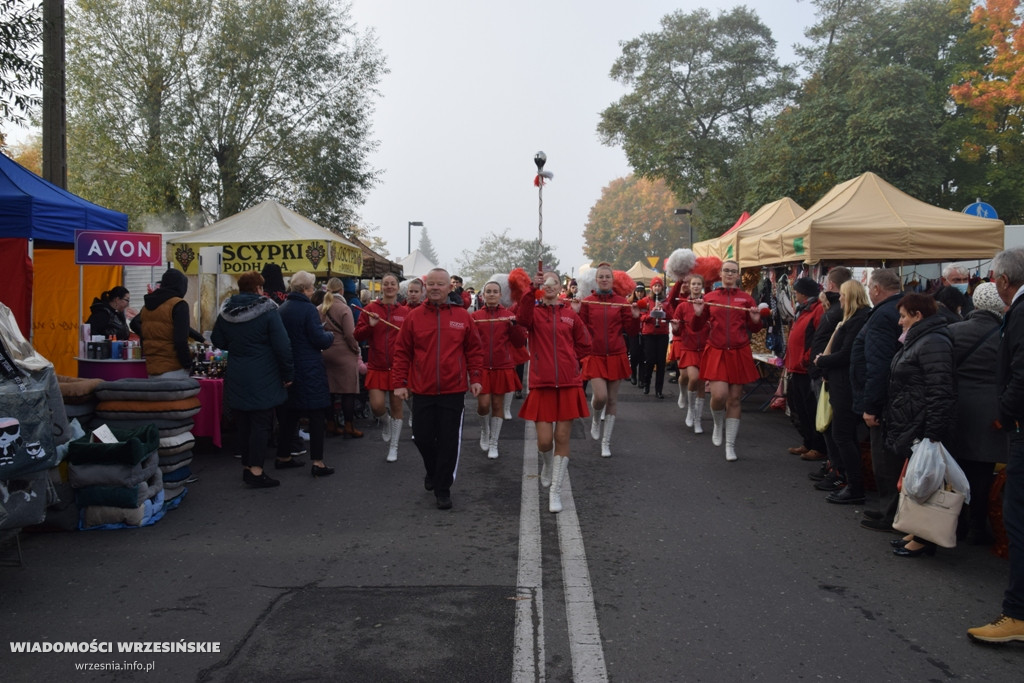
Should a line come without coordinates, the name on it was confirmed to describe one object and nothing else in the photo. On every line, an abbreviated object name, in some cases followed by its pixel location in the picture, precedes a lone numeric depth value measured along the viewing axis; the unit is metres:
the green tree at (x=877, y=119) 26.20
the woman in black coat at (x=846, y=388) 6.70
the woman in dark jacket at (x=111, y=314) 9.40
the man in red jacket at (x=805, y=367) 8.50
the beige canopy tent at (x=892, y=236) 9.46
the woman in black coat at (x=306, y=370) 7.84
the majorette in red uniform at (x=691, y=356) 9.94
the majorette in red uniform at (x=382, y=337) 8.88
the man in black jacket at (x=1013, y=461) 3.96
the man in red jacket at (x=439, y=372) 6.62
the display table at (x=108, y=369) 8.04
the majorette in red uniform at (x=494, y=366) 9.01
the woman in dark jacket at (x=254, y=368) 7.27
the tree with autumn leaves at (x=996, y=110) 26.16
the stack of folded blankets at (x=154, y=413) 6.60
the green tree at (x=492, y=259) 92.19
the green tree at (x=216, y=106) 23.06
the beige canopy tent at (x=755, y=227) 12.79
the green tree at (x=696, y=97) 40.44
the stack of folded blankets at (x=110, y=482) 5.83
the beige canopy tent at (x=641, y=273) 34.61
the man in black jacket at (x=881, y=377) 5.87
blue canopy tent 8.20
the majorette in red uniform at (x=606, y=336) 9.19
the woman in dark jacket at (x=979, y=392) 5.23
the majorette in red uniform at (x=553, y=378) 6.69
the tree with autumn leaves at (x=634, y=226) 88.19
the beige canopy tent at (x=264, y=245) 12.09
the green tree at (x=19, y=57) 7.53
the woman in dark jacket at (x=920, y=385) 5.05
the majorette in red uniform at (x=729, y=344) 8.70
